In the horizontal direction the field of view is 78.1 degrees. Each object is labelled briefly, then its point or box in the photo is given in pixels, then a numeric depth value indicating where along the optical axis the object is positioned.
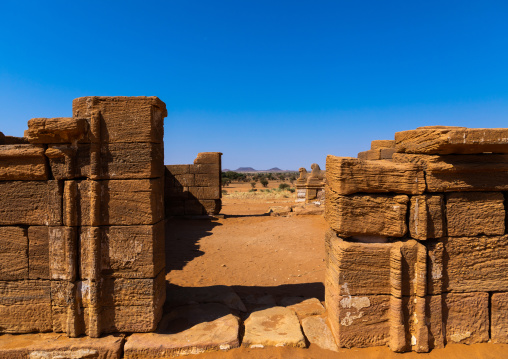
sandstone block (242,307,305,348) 4.03
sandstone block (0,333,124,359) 3.80
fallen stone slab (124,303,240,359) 3.87
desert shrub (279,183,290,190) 37.97
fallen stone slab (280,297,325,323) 4.81
